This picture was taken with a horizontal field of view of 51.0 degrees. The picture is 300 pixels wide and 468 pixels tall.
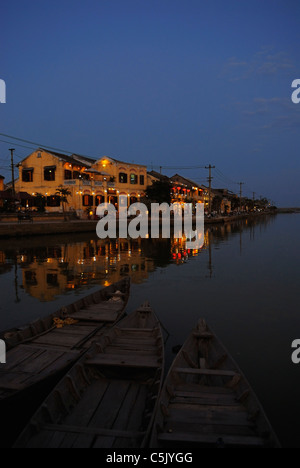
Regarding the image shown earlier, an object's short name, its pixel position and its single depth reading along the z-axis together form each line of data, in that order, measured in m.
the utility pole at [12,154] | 42.64
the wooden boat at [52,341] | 6.09
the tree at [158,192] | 62.25
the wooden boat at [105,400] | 4.57
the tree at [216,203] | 120.00
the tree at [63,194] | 48.25
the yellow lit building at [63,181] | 51.44
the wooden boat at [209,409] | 4.47
